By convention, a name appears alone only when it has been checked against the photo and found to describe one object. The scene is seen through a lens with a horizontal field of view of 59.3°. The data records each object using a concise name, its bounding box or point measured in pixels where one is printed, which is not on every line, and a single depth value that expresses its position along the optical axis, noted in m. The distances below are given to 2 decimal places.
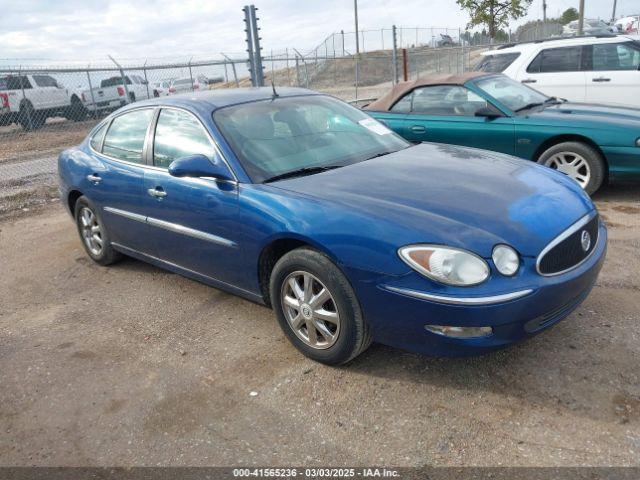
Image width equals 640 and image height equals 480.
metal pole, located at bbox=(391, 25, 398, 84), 13.78
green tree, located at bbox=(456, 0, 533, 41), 27.58
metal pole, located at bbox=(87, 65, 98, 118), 16.49
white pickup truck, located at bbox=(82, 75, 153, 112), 17.61
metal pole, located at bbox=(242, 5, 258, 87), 9.30
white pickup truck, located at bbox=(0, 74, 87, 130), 16.25
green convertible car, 5.71
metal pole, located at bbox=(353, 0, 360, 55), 40.66
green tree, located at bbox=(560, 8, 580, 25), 69.84
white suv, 8.84
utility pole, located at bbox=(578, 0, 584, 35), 23.38
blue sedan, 2.66
